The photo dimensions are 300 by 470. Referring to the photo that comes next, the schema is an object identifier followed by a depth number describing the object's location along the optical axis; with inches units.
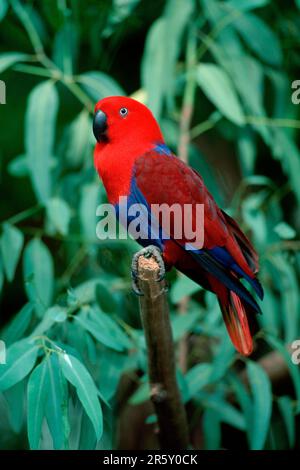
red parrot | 155.7
